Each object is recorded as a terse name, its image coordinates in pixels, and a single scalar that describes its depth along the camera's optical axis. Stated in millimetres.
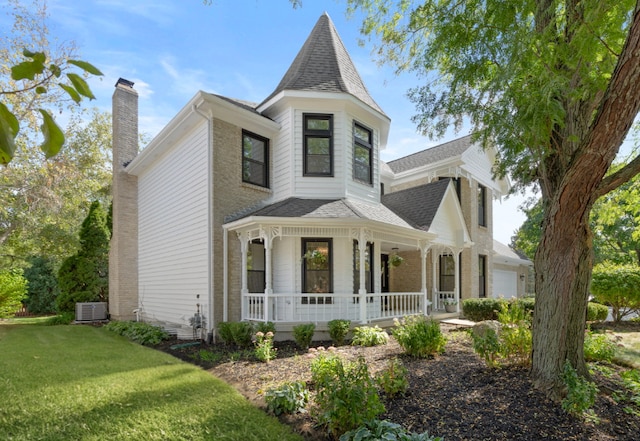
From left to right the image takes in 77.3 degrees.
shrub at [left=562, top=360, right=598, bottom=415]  4512
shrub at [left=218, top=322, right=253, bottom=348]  9656
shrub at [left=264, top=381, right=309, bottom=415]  5254
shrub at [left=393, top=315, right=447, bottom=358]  7582
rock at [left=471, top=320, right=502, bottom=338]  8320
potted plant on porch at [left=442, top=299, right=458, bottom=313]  14953
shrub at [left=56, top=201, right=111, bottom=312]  17344
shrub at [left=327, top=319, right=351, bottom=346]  9680
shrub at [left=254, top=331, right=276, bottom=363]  8195
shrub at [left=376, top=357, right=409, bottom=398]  5414
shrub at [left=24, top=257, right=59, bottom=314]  23812
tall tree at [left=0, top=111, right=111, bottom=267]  14930
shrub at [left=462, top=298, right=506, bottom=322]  13711
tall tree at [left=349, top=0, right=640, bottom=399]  4703
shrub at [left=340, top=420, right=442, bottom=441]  3859
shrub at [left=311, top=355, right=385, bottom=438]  4406
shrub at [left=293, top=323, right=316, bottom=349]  9391
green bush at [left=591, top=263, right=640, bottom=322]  12477
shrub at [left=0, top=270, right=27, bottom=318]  15398
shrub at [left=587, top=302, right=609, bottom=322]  12859
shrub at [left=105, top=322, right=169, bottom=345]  11320
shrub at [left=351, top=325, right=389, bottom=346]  9516
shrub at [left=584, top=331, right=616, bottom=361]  6582
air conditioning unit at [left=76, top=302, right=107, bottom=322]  16234
